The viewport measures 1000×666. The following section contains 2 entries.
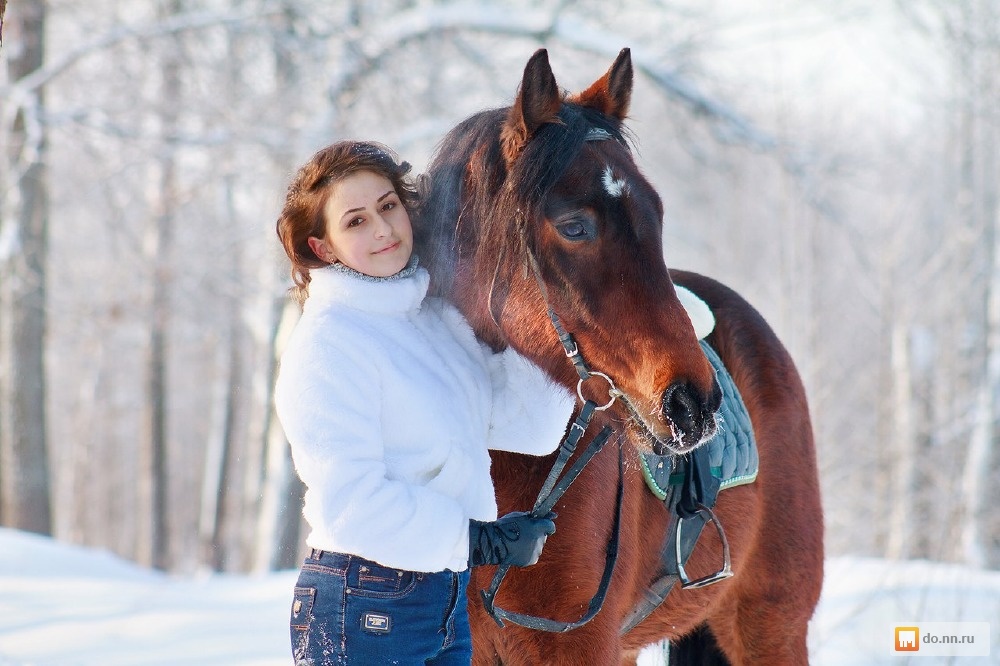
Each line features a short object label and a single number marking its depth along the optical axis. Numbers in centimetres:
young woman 459
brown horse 472
